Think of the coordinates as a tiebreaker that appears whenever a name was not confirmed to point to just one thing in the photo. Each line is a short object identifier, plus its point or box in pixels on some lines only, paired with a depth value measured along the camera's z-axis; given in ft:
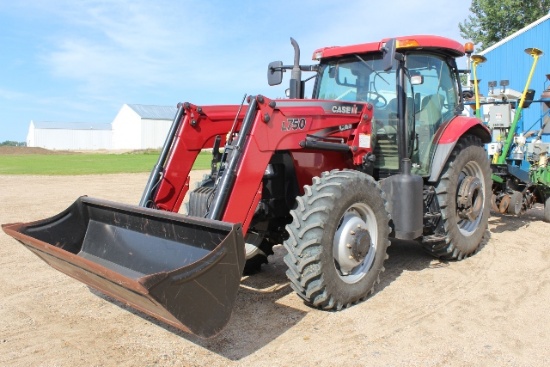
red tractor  10.89
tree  85.81
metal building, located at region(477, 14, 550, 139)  44.60
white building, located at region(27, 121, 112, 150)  252.42
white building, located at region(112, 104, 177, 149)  217.77
